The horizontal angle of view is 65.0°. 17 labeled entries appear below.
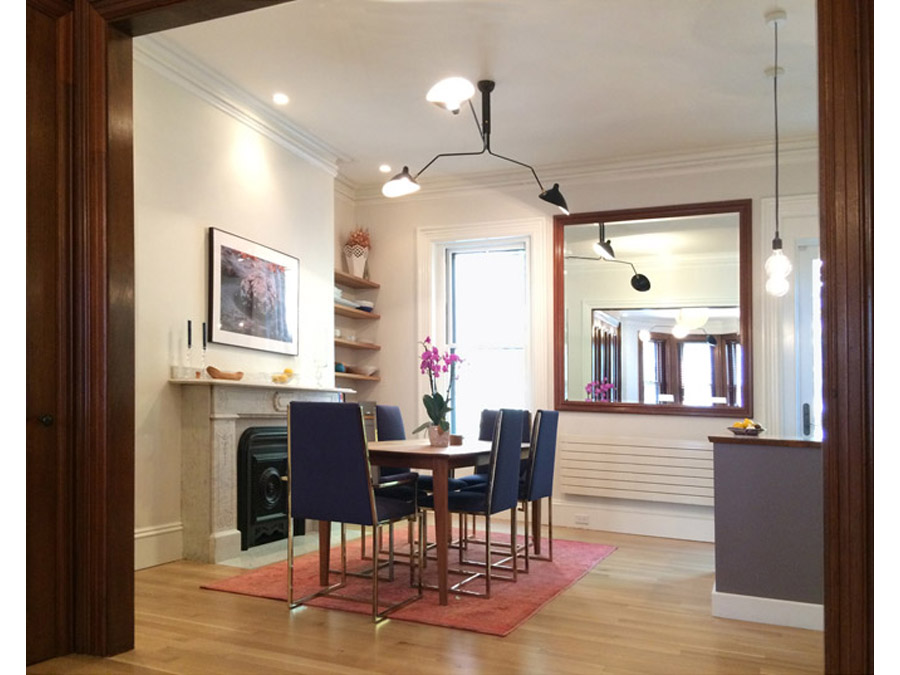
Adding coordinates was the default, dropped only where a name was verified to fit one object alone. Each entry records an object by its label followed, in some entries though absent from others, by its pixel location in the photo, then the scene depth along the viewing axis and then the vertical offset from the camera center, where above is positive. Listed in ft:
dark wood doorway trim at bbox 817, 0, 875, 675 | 5.16 +0.10
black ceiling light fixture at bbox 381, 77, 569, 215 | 11.65 +4.22
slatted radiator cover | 17.89 -3.18
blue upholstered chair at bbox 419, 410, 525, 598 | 11.92 -2.35
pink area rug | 10.37 -4.05
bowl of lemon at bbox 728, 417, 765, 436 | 11.73 -1.36
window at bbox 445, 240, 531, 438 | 20.94 +0.72
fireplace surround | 13.69 -2.34
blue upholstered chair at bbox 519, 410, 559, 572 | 13.67 -2.25
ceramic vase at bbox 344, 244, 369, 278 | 21.26 +2.75
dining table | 11.10 -1.91
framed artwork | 15.05 +1.26
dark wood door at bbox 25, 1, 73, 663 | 8.27 -0.01
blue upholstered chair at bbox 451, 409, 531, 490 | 15.20 -2.01
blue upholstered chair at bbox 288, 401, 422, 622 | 10.44 -1.86
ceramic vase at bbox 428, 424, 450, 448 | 13.23 -1.66
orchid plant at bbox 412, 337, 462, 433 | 13.34 -0.97
